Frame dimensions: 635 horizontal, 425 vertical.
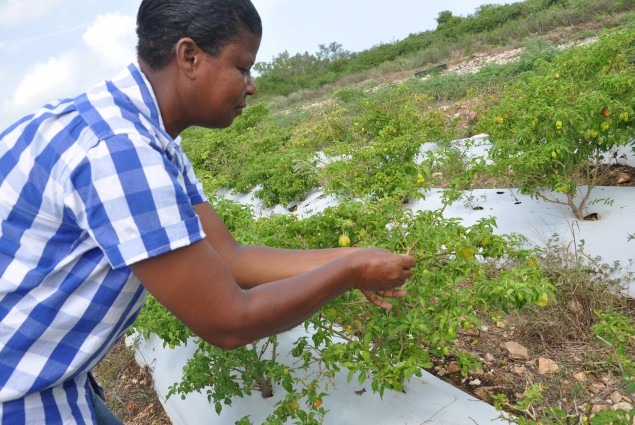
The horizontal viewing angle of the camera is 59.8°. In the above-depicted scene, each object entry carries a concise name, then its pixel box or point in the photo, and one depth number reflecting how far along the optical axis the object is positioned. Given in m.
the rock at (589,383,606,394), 2.40
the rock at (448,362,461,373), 2.75
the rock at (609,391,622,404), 2.35
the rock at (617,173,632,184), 4.11
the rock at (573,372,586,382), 2.42
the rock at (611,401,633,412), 2.29
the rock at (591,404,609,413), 2.26
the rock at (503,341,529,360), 2.77
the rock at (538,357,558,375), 2.59
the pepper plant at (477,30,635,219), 3.35
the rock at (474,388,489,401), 2.52
